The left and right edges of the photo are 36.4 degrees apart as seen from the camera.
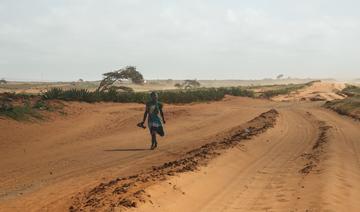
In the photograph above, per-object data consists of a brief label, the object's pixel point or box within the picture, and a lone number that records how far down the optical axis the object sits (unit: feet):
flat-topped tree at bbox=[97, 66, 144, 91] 175.01
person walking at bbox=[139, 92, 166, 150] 55.67
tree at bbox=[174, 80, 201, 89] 432.66
